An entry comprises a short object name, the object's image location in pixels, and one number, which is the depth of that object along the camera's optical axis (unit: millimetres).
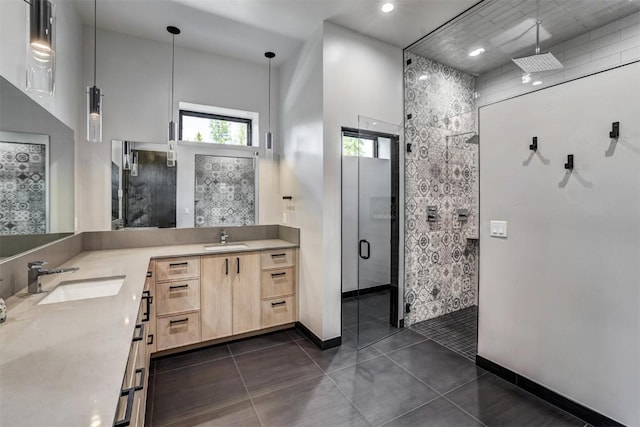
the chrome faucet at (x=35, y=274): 1625
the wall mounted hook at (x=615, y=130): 1812
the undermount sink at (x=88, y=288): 1753
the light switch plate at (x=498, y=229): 2396
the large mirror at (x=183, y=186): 3041
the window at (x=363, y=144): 2996
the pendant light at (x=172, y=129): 2852
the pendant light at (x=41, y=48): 1049
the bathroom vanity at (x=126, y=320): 784
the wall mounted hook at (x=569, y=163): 2012
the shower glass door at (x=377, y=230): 3043
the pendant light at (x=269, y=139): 3434
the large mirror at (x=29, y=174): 1504
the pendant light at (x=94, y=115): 1830
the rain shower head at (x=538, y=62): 2877
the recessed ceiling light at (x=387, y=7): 2566
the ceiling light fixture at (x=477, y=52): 3258
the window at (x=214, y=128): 3420
